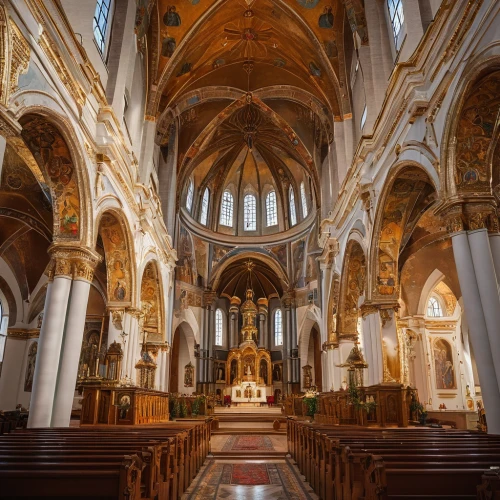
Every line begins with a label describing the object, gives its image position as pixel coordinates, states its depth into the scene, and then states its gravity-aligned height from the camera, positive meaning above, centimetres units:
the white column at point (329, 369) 1914 +201
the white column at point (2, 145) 677 +389
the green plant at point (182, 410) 1972 +36
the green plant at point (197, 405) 2003 +61
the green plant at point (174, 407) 1939 +50
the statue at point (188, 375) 2830 +259
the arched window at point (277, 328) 3736 +712
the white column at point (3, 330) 1906 +354
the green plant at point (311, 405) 1846 +55
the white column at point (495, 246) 829 +297
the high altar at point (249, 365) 3162 +377
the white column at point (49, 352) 938 +137
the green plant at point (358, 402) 1166 +41
